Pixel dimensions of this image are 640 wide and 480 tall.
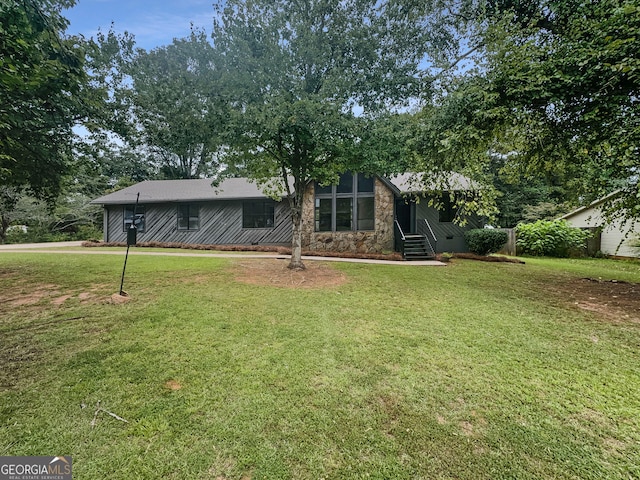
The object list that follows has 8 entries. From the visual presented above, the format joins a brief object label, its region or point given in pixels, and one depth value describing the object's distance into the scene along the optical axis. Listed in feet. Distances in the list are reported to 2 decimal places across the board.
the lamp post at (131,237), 18.34
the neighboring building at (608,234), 42.56
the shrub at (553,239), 44.70
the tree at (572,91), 15.29
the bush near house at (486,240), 39.24
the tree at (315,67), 21.25
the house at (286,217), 43.14
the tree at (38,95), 12.59
